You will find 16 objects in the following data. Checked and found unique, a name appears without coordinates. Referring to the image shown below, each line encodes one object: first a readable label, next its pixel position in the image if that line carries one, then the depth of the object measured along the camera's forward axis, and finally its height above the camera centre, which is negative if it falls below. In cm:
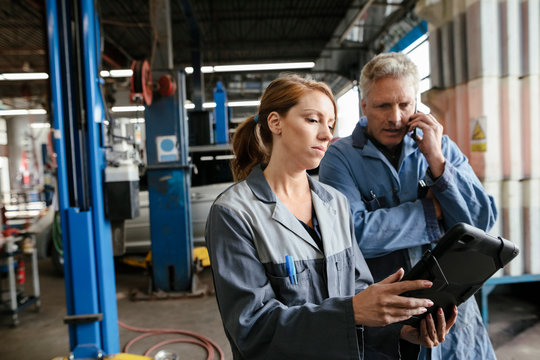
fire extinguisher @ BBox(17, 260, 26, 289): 414 -110
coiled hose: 305 -154
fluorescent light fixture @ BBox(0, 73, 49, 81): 852 +245
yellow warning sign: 241 +16
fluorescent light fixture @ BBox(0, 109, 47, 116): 1433 +269
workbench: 374 -102
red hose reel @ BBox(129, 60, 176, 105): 338 +86
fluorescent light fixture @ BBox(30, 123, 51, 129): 1624 +239
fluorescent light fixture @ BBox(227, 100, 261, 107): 1406 +258
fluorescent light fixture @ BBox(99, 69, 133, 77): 941 +270
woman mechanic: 92 -27
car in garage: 536 -77
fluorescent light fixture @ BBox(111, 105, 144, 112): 1349 +248
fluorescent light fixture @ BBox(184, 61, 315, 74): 872 +249
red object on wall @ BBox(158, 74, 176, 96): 393 +94
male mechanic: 135 -9
